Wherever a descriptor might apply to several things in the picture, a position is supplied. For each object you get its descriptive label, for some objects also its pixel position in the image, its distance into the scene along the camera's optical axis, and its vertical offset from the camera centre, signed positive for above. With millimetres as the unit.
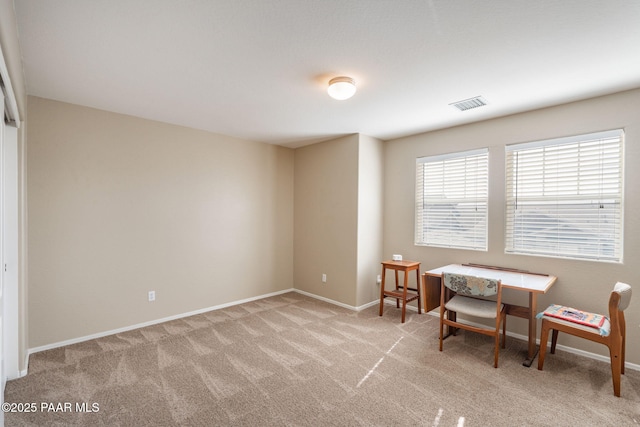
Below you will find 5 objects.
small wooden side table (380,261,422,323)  3803 -1044
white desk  2724 -702
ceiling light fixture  2465 +972
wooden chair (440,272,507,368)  2717 -959
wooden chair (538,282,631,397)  2291 -970
